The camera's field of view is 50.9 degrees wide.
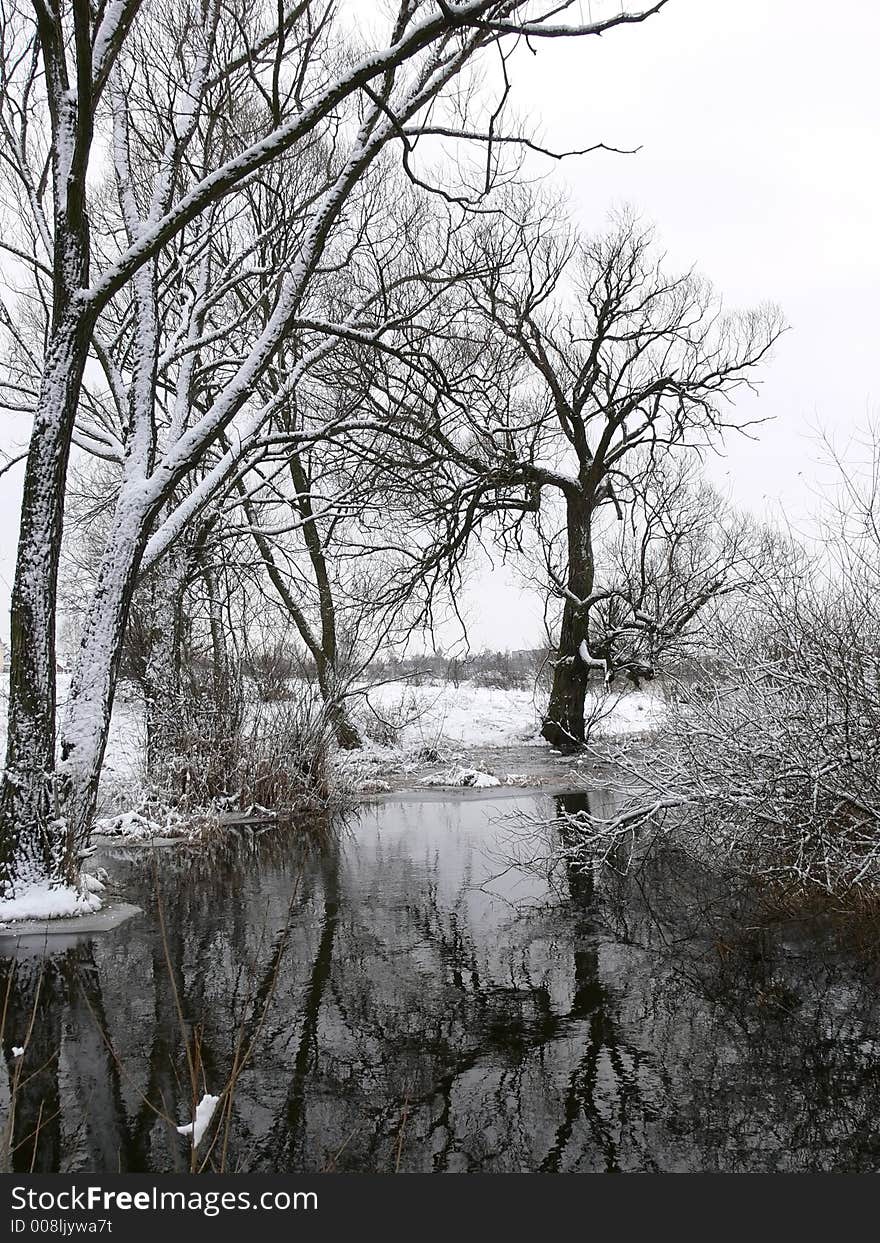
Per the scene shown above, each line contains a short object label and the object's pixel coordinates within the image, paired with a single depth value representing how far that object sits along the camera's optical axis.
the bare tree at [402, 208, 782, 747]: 18.17
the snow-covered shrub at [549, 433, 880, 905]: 5.98
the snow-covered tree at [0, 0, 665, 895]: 6.96
